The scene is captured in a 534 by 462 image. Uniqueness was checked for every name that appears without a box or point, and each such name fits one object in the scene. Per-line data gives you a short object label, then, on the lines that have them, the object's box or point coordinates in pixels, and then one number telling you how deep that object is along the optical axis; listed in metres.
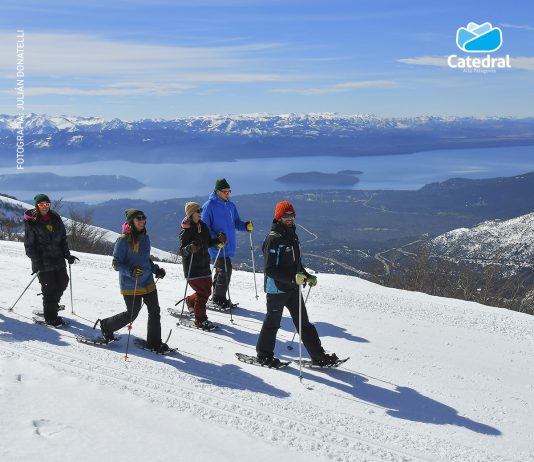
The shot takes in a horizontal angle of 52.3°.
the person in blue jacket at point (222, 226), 9.33
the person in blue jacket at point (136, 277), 7.00
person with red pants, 8.38
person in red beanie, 6.70
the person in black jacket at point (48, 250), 7.97
